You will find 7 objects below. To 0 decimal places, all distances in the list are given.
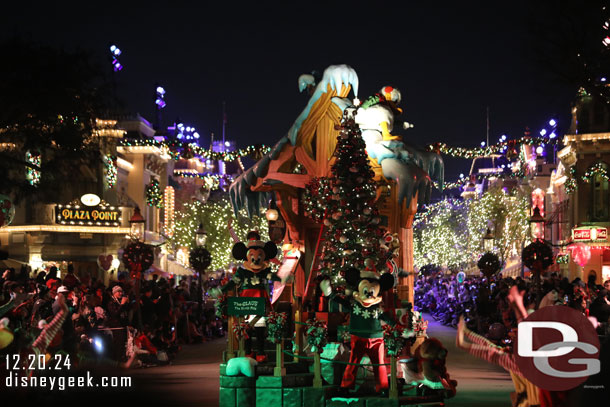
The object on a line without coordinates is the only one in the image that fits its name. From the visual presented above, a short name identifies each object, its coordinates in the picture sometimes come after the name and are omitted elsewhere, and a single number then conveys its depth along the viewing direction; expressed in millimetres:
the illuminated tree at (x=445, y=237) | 75625
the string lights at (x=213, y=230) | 61719
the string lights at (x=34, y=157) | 21297
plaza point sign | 41812
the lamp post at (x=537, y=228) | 39522
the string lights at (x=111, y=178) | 39953
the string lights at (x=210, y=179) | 35153
